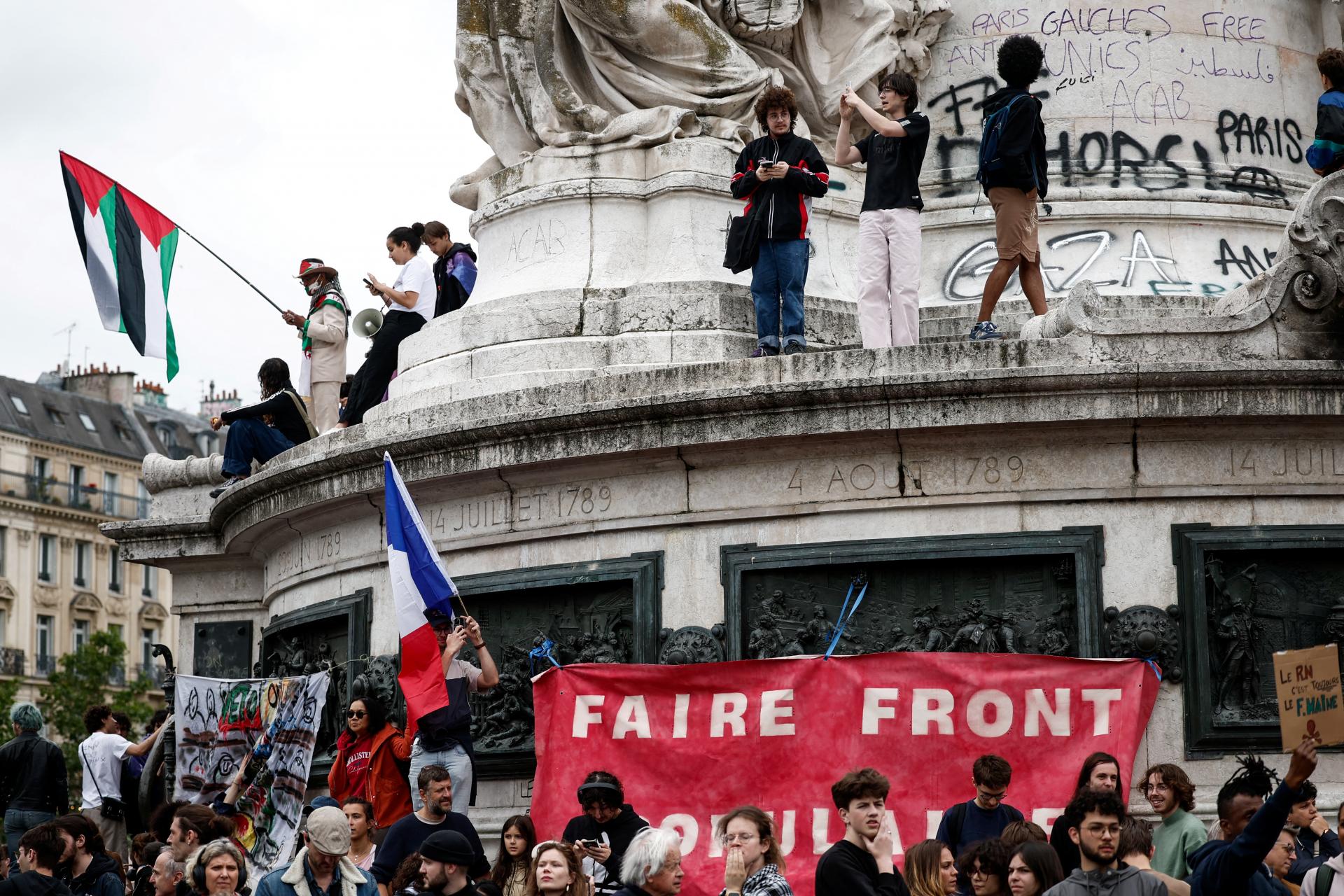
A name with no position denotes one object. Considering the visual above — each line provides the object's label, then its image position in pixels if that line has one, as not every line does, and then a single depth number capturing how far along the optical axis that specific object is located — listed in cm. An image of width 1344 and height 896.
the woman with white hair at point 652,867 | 1081
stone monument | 1441
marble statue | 1808
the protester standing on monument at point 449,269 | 1952
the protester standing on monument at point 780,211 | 1617
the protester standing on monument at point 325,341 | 2062
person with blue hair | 1667
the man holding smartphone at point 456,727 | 1467
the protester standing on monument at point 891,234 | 1603
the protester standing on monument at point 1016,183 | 1589
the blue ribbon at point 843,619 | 1466
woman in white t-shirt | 1936
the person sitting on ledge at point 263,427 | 2019
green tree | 5809
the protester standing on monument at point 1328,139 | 1539
